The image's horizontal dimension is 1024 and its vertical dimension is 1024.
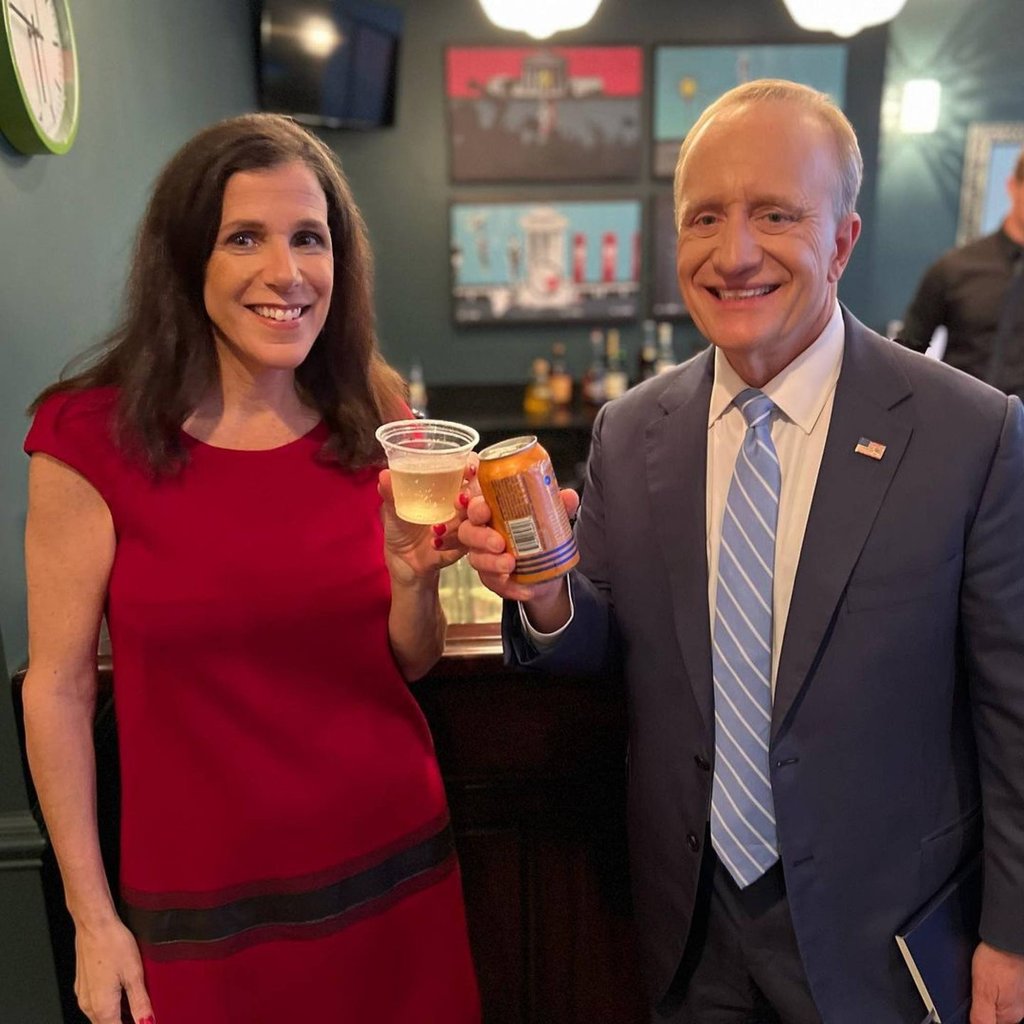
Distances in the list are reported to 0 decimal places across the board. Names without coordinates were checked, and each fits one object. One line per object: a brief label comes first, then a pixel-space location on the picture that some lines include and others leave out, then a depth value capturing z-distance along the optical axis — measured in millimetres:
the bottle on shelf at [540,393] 4859
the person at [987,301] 3264
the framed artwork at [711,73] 4625
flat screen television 3994
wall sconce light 4875
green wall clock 1552
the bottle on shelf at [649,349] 4895
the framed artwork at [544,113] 4578
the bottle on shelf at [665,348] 4773
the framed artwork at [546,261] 4766
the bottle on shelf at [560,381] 4867
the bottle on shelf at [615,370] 4789
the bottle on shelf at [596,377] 4820
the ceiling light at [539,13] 3236
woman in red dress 1257
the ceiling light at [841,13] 3354
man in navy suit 1131
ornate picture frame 5004
